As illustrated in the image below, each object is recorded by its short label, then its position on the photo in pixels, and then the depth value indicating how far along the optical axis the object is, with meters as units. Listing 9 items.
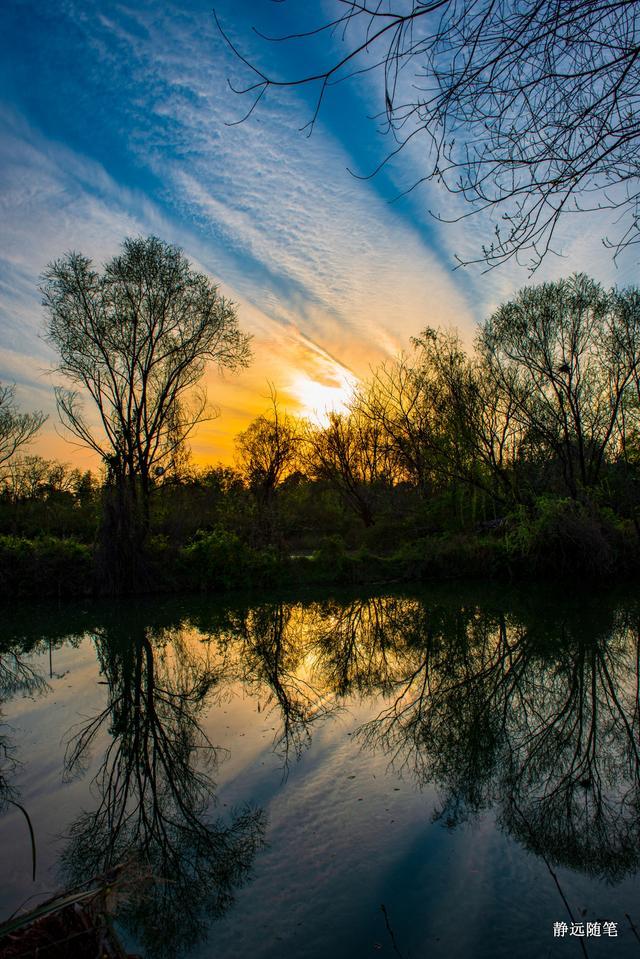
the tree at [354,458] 27.42
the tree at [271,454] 27.73
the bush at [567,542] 15.69
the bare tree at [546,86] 2.42
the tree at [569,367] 19.48
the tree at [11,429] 35.50
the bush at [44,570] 16.30
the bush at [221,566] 17.08
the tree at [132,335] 17.89
